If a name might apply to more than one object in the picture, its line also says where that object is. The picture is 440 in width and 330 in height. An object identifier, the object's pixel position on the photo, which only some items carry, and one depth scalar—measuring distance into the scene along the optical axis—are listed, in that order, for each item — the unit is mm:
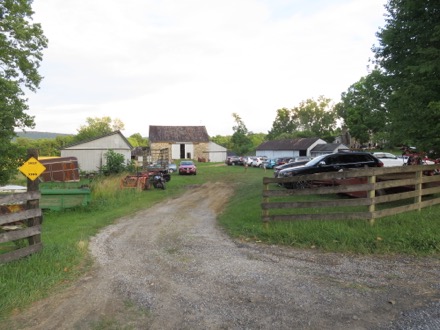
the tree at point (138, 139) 115388
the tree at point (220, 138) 115062
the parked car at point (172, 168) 38041
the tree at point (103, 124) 102812
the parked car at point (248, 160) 50006
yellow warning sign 6297
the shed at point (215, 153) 67188
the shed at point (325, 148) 61191
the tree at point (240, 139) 77750
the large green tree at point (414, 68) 9273
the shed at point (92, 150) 33812
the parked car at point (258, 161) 46962
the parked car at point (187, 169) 34094
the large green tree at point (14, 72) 14867
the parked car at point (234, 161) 52531
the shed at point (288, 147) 65812
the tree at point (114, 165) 27531
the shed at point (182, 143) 66938
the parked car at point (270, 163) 42625
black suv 14609
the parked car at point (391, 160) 24559
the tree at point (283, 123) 115062
